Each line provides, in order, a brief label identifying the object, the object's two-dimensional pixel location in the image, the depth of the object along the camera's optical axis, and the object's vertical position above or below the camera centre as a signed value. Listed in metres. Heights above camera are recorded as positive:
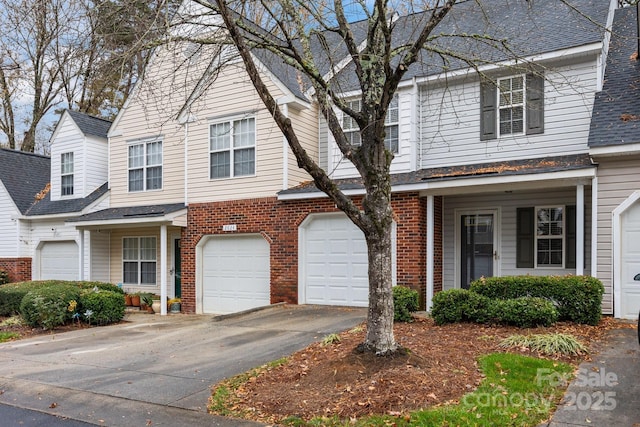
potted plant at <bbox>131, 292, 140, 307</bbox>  16.09 -2.64
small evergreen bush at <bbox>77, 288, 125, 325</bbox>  12.78 -2.30
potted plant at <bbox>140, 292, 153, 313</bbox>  15.79 -2.68
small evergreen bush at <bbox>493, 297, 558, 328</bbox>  8.31 -1.60
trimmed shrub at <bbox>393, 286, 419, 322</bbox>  9.77 -1.69
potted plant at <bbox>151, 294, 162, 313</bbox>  15.41 -2.72
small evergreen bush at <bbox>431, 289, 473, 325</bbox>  9.11 -1.62
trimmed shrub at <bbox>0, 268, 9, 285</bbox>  19.08 -2.27
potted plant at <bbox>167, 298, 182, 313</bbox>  15.39 -2.72
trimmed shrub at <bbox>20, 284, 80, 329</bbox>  12.12 -2.19
